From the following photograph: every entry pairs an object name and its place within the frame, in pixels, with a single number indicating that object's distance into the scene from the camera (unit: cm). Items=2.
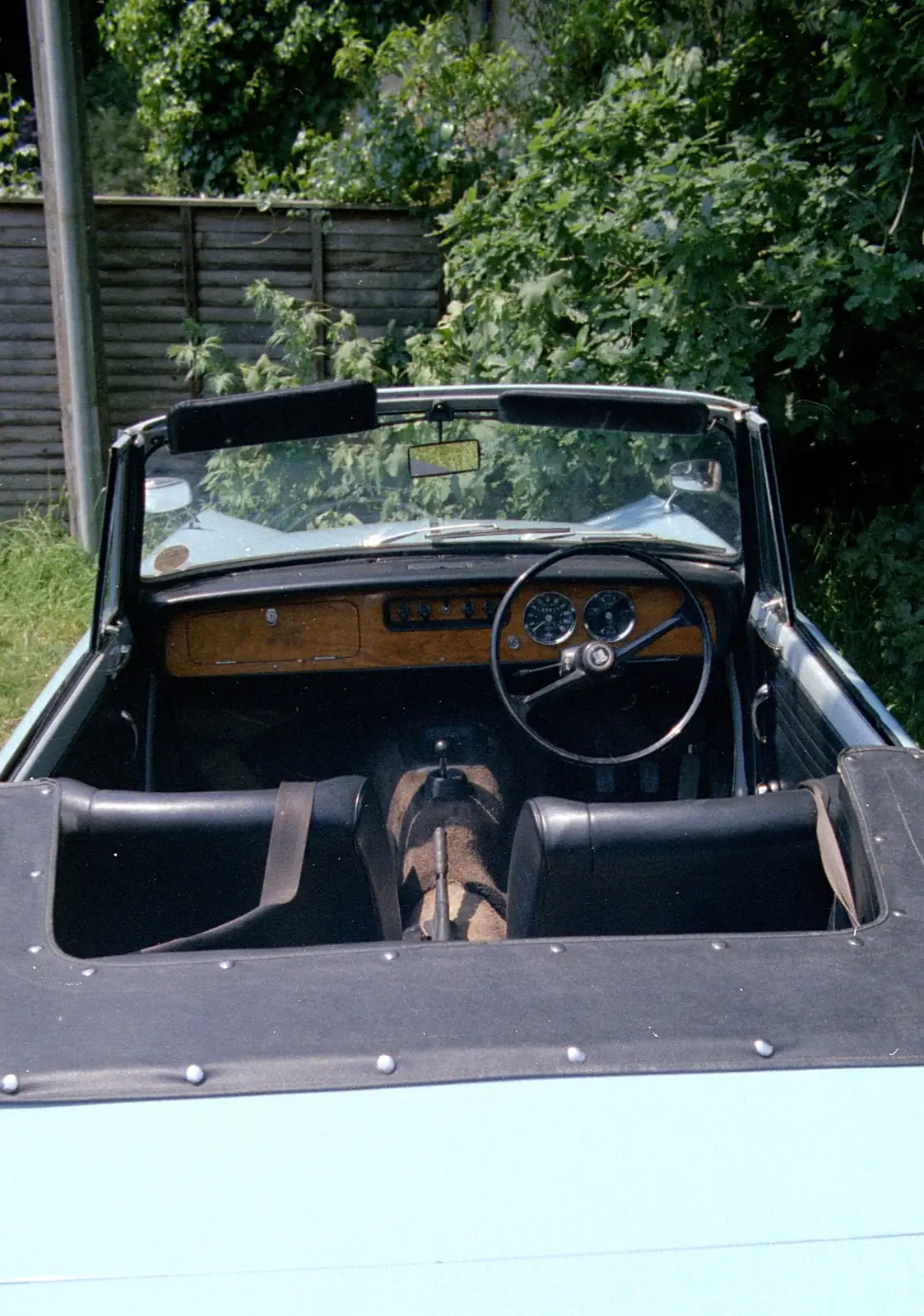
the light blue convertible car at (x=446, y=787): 145
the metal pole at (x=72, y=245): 608
